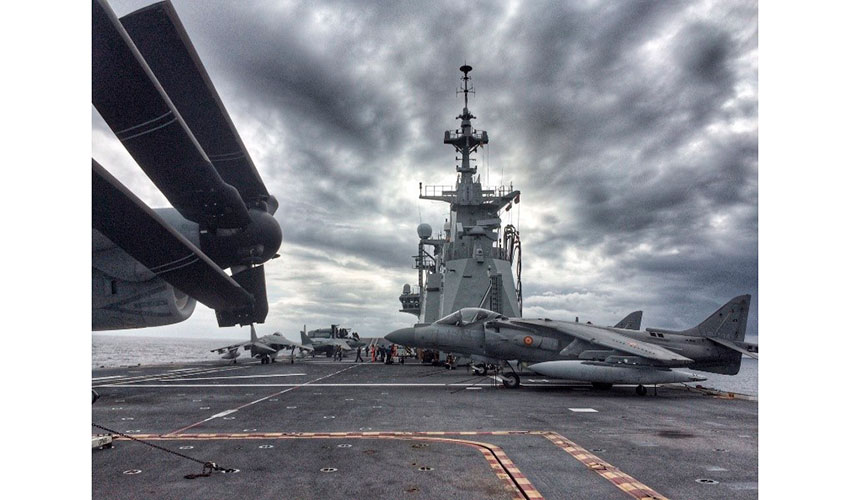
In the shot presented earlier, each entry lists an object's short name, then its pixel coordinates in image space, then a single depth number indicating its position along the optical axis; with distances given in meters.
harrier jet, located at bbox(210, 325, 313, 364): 41.62
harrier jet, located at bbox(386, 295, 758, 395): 17.53
